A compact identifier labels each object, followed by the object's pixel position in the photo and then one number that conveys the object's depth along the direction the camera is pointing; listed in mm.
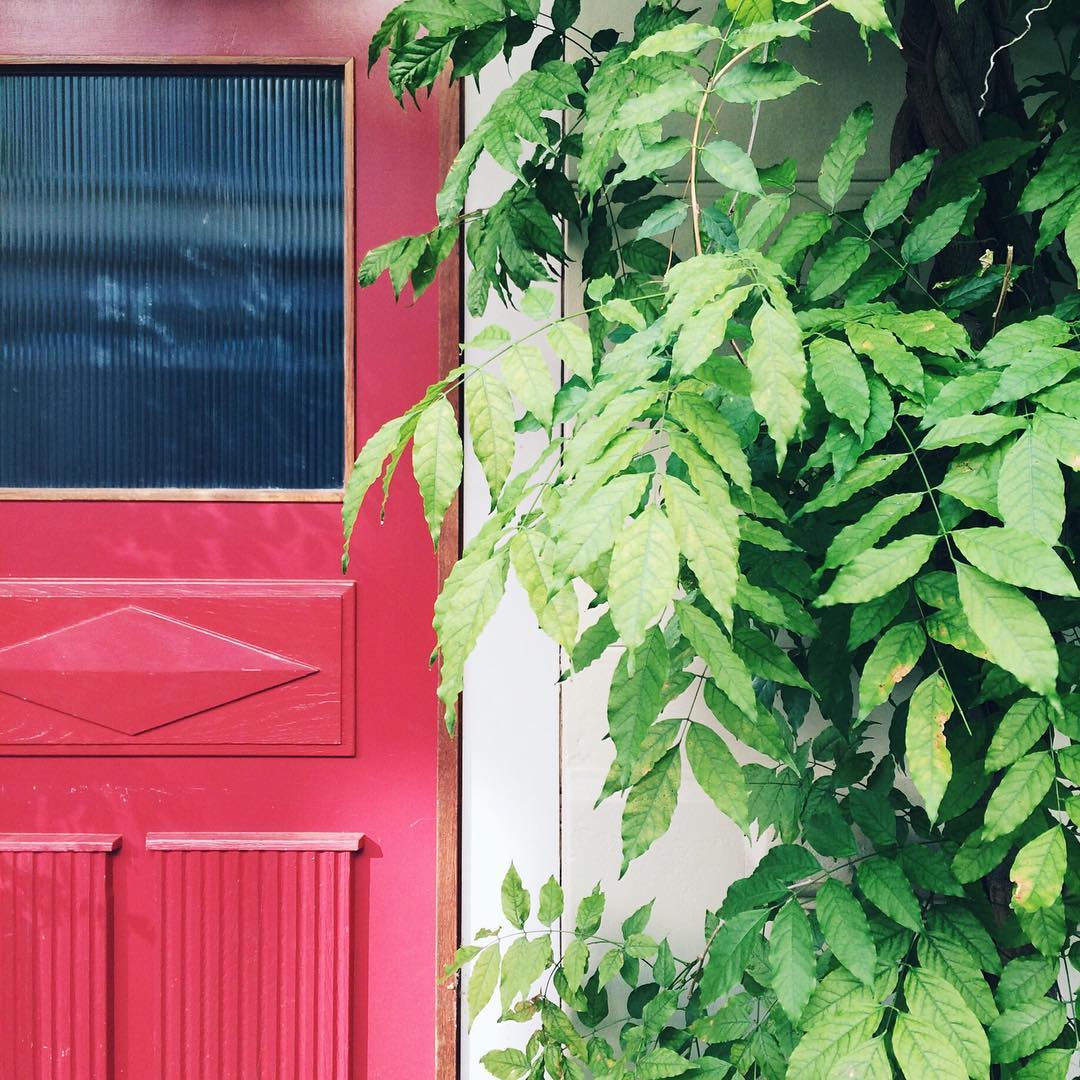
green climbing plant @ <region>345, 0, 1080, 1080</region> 701
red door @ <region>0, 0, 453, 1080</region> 1422
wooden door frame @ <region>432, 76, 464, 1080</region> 1431
